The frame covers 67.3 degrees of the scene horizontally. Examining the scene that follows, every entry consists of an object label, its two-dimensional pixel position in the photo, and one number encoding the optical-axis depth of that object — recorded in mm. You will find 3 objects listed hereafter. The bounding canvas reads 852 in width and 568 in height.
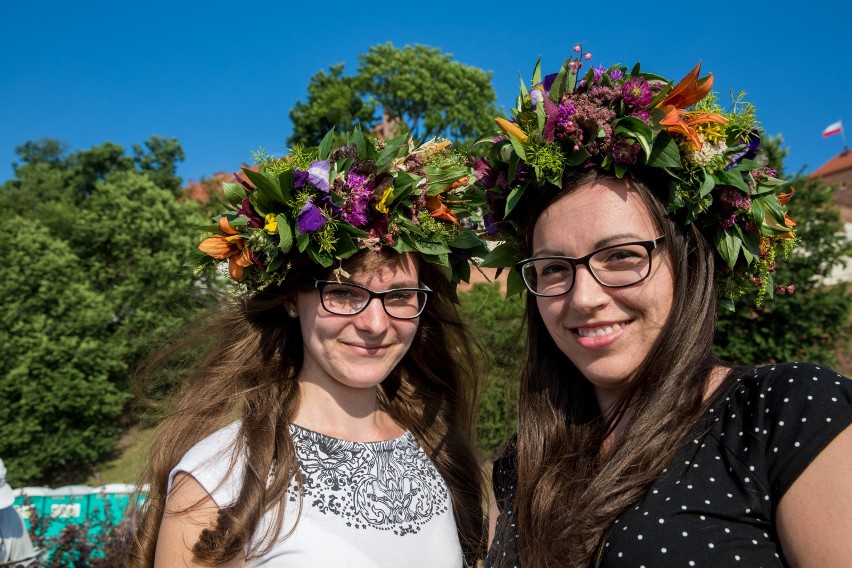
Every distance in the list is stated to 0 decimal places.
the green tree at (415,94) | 26172
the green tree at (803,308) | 8625
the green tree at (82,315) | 9703
